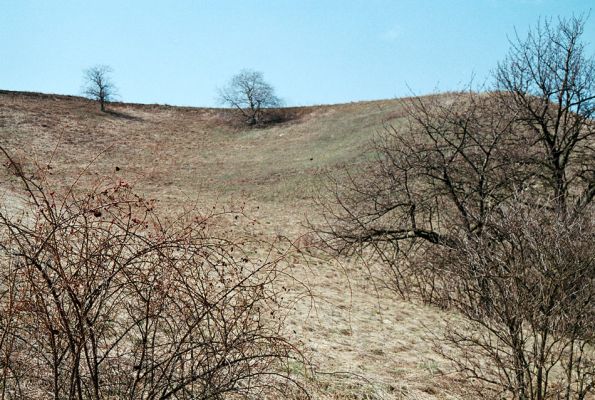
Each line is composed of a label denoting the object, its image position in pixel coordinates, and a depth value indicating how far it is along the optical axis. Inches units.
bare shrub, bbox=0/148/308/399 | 106.5
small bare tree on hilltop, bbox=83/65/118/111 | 1828.2
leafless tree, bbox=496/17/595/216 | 465.7
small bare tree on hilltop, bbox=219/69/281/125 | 1845.5
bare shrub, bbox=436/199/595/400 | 212.1
